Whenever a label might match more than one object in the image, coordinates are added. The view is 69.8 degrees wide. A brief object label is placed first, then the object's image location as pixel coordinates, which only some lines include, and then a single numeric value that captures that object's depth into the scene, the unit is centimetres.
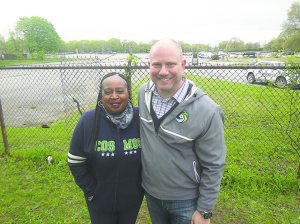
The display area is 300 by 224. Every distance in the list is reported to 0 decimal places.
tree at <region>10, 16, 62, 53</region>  6229
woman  166
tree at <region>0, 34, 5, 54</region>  5027
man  150
